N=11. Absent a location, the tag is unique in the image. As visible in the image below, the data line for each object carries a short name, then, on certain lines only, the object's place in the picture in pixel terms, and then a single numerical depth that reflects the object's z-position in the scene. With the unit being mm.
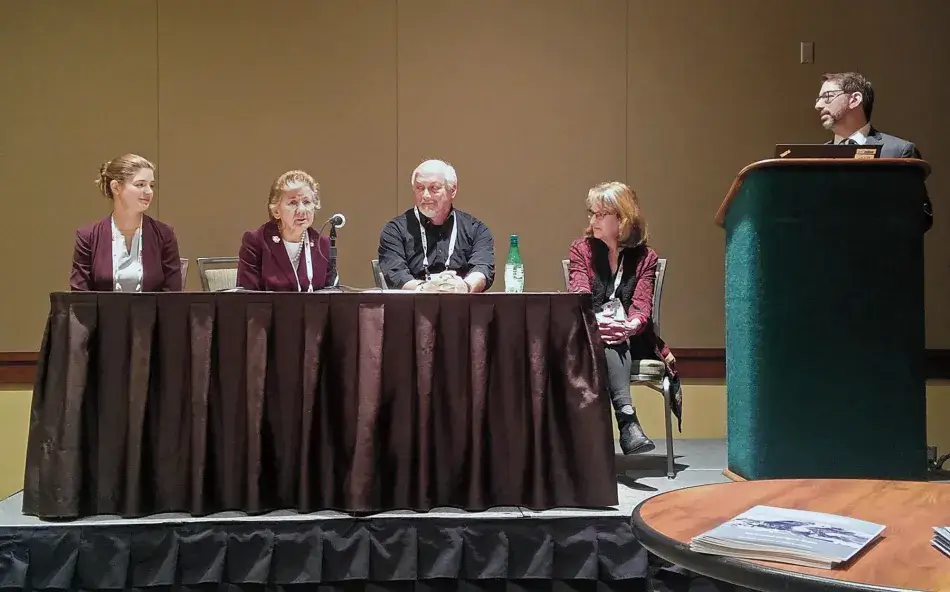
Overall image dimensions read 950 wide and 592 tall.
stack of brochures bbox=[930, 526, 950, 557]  1054
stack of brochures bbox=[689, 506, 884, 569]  1010
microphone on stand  2773
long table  2479
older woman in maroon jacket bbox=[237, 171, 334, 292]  3088
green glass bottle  2939
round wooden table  963
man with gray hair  3303
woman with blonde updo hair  2930
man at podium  3076
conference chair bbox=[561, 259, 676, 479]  3082
